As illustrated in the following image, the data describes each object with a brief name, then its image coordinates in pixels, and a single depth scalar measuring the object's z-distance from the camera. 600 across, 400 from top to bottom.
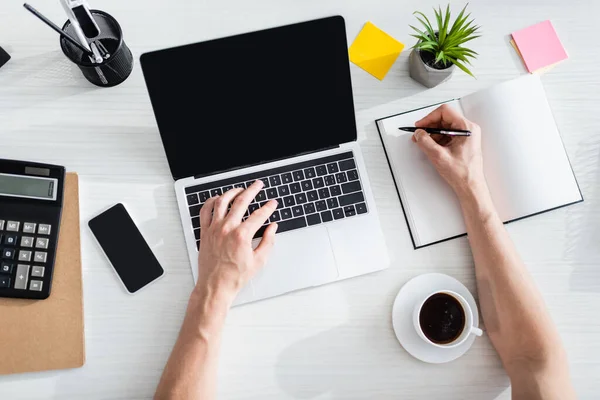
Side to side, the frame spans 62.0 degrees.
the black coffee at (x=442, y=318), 0.92
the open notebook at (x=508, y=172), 0.99
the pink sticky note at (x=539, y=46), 1.07
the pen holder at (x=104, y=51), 0.92
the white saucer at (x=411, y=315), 0.94
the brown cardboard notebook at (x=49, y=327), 0.91
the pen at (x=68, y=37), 0.82
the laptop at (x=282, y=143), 0.90
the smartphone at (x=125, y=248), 0.96
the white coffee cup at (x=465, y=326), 0.88
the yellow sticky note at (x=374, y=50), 1.05
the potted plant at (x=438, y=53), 0.95
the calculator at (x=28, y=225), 0.91
